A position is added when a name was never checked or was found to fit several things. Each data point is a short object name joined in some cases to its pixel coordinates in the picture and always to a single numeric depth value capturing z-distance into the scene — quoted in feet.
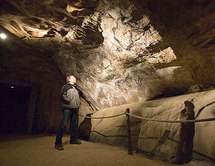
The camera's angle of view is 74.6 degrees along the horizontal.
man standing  10.78
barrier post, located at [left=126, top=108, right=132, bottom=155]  9.15
